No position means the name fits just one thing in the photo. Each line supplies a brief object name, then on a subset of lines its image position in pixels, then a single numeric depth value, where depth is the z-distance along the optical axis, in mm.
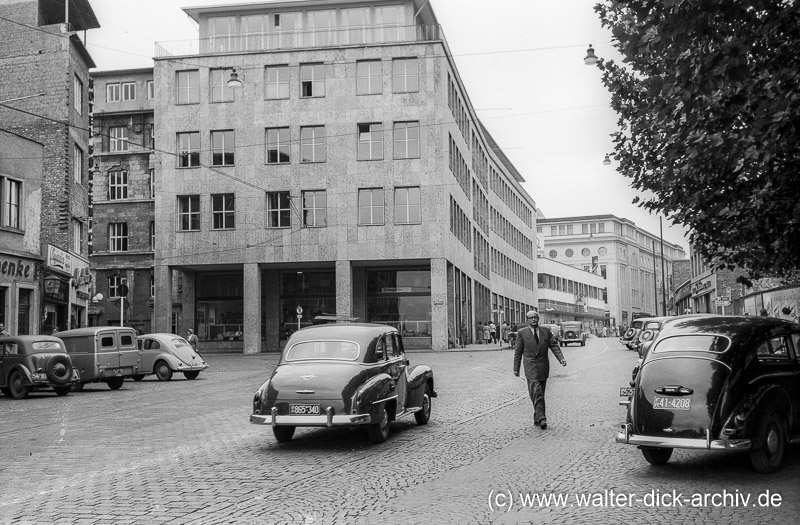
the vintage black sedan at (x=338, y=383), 11852
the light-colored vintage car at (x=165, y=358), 30500
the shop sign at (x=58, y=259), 36438
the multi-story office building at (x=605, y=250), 160000
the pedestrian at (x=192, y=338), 49388
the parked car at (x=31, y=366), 22938
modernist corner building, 53844
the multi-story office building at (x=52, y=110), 39469
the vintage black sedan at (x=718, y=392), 9273
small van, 25625
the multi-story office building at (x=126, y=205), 65438
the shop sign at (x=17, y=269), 33094
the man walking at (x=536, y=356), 13961
